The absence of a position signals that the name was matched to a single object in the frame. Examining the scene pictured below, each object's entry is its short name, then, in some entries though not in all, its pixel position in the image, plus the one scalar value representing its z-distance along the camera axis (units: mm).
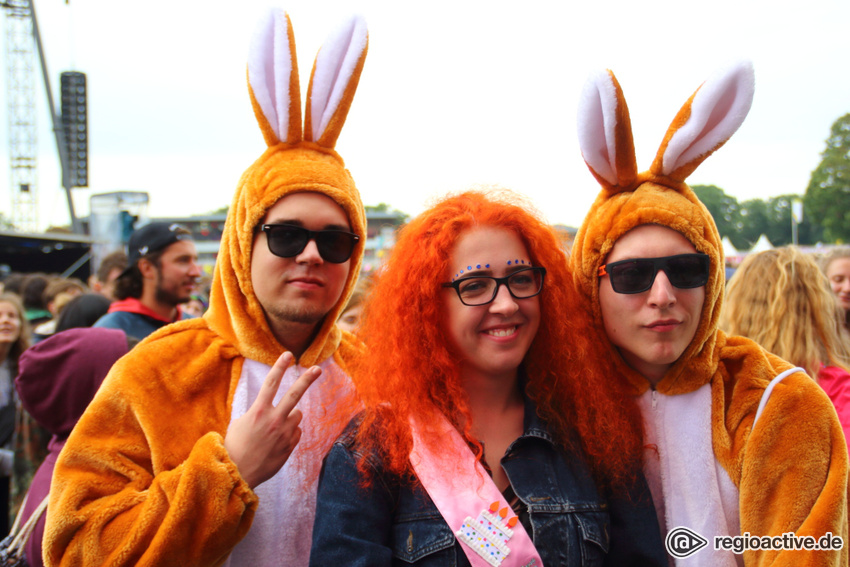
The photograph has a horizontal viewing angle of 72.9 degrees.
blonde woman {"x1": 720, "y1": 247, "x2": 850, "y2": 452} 2914
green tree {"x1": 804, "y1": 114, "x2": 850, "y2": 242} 38906
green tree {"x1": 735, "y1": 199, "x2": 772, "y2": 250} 63812
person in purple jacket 2551
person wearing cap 3934
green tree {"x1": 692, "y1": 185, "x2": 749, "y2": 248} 61312
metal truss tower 29781
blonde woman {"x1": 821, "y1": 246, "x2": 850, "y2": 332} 4195
